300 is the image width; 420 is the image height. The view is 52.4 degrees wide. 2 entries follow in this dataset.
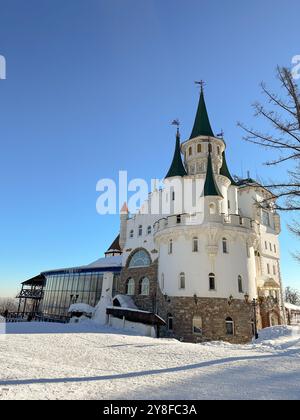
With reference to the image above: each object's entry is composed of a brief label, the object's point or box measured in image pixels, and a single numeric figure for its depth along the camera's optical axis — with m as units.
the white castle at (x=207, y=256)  24.50
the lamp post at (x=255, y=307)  24.25
